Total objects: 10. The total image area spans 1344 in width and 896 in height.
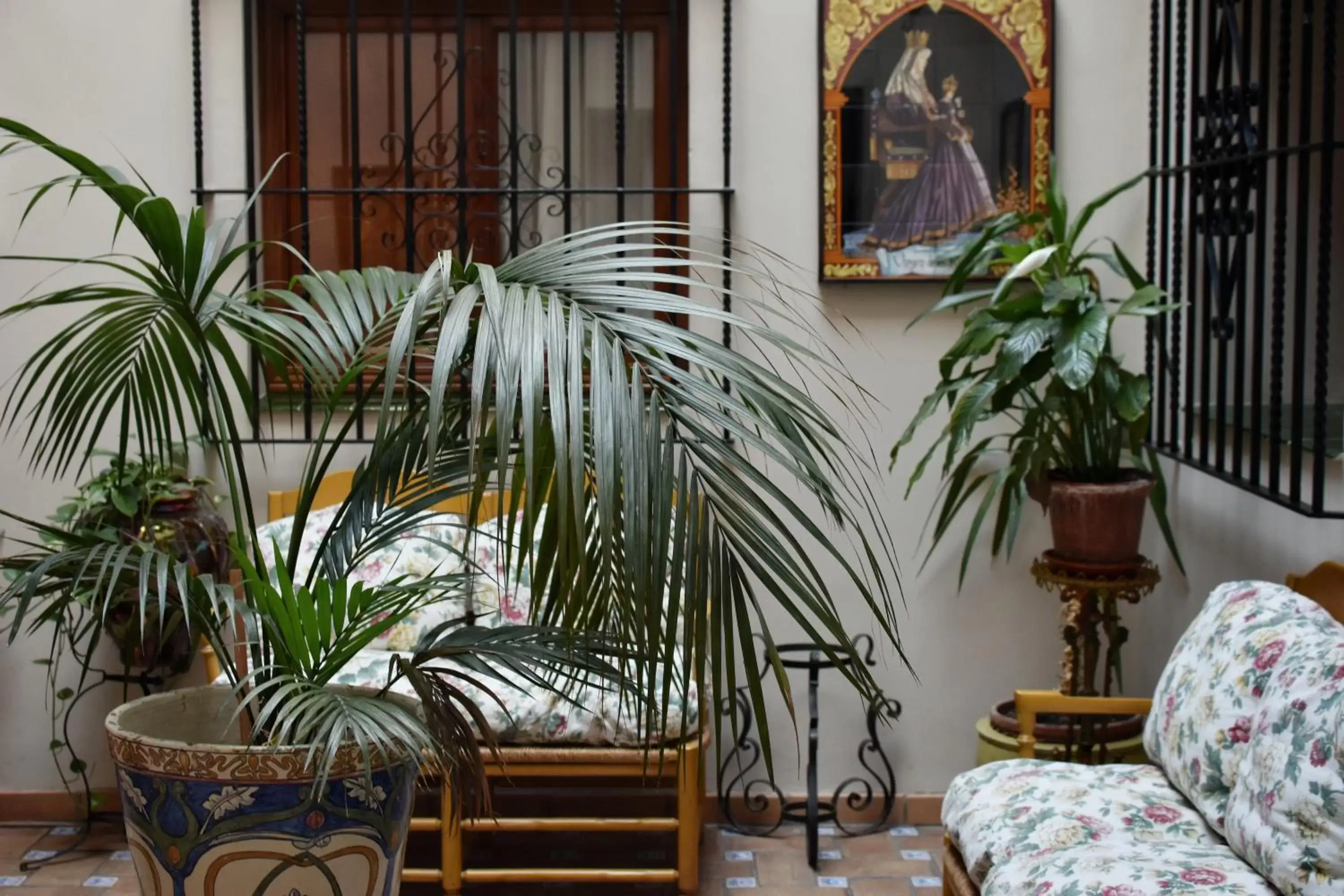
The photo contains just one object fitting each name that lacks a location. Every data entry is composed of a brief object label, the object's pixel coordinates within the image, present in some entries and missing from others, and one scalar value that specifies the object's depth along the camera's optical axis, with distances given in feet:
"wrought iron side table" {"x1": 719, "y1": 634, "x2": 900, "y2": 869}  13.10
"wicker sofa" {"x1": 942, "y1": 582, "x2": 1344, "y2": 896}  7.63
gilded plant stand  11.68
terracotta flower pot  11.55
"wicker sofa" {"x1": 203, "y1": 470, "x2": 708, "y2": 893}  11.05
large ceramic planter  7.13
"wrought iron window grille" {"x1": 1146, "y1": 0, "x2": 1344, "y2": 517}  9.31
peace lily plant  11.21
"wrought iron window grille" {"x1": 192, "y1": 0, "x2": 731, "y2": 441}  13.28
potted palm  6.29
